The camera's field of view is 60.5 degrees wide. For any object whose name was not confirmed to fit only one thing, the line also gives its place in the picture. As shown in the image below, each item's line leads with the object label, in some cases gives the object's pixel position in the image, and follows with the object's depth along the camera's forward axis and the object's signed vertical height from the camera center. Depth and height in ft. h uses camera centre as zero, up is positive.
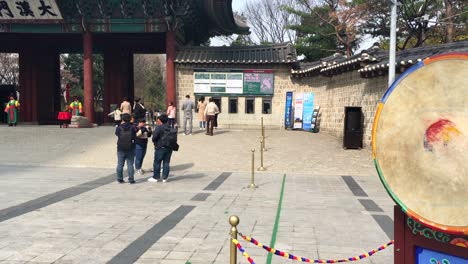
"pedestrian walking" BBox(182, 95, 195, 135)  58.82 -0.26
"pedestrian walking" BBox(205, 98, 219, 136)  58.49 -1.14
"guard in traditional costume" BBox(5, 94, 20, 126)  71.26 -0.76
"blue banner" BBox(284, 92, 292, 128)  71.92 -0.81
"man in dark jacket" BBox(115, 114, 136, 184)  30.04 -2.92
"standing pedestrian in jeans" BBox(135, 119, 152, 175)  33.15 -3.04
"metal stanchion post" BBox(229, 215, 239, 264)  9.23 -2.98
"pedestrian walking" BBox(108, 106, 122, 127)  58.67 -1.17
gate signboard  65.00 +15.66
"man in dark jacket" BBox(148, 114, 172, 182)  31.12 -3.53
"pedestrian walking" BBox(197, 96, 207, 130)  64.37 -0.61
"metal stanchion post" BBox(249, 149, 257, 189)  29.43 -5.78
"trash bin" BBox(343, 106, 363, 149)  48.16 -2.61
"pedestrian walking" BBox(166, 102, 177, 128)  59.77 -1.02
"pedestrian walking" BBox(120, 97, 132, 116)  55.16 -0.13
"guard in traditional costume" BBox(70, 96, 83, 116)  69.19 -0.19
